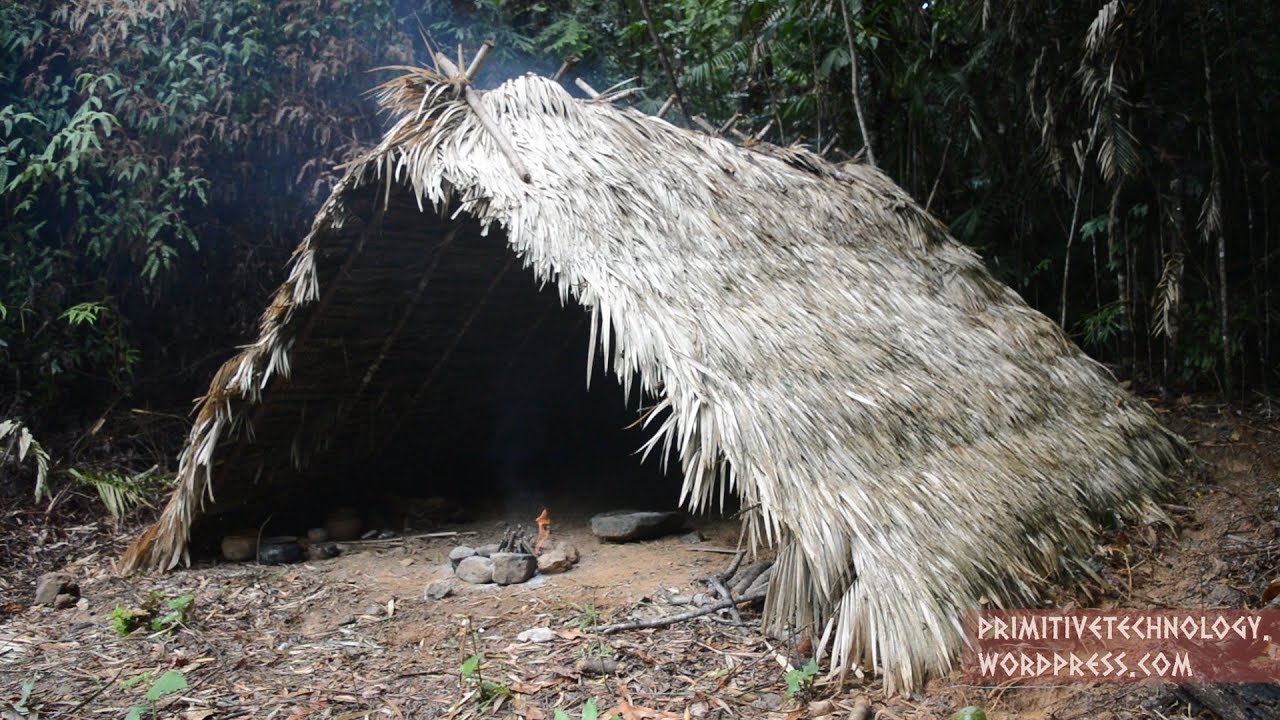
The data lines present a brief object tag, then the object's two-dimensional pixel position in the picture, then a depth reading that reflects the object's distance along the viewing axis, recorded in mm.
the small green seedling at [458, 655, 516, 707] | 2680
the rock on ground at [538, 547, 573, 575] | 3850
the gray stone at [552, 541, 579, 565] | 3945
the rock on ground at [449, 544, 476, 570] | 4068
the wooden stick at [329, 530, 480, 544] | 4551
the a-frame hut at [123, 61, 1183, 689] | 2697
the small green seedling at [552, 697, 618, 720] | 2400
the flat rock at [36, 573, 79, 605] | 3707
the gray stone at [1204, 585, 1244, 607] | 3131
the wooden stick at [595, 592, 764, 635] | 3084
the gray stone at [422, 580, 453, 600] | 3602
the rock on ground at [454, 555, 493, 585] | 3756
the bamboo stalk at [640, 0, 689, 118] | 5838
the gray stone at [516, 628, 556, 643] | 3062
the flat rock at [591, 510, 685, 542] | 4242
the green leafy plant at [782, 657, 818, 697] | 2607
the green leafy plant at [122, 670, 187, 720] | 2693
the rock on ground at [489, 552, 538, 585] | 3727
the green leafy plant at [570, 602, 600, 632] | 3148
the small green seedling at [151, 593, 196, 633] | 3340
